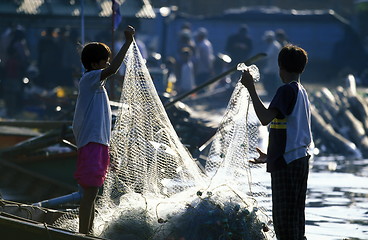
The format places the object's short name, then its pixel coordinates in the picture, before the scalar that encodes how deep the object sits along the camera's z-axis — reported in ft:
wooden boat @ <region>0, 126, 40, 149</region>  91.76
